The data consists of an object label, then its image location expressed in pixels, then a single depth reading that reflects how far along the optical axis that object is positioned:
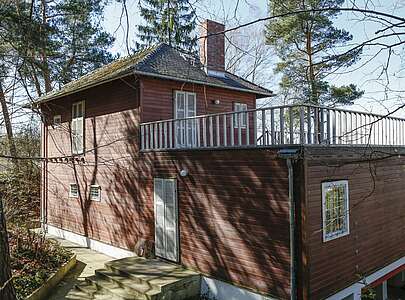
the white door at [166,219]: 8.88
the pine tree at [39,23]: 5.77
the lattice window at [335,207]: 6.96
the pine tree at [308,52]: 16.26
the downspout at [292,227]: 6.45
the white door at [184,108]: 10.08
